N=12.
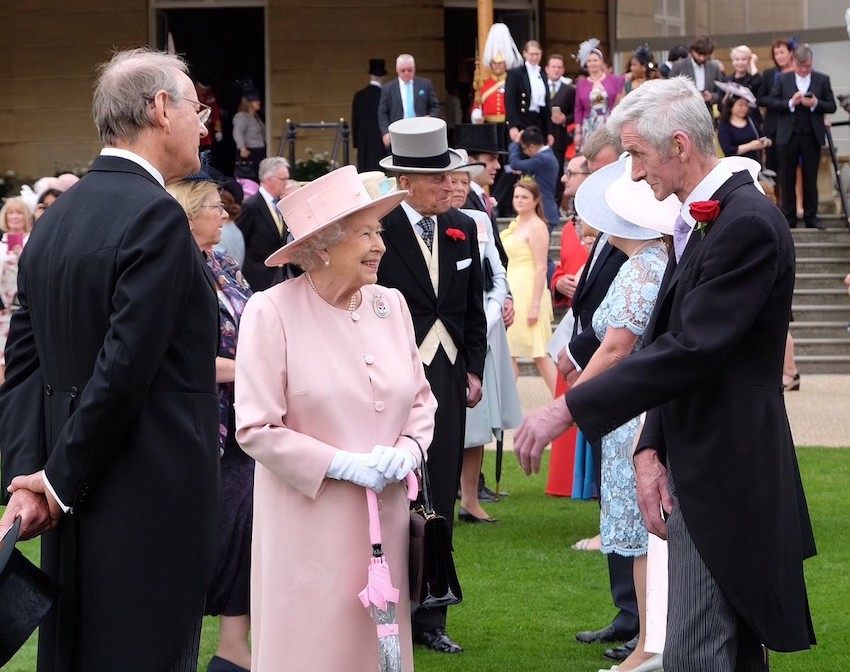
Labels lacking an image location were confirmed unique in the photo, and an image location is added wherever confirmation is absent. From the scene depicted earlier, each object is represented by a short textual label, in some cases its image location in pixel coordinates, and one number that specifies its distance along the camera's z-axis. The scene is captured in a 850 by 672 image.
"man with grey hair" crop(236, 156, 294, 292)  11.06
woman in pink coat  4.19
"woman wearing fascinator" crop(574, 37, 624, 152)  19.06
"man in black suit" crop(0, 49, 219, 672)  3.60
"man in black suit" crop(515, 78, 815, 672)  3.86
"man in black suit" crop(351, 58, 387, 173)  21.38
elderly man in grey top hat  6.37
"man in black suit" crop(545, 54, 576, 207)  19.89
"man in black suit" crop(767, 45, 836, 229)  18.64
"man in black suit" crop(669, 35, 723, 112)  18.64
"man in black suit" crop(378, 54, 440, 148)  20.36
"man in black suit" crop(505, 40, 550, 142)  19.42
